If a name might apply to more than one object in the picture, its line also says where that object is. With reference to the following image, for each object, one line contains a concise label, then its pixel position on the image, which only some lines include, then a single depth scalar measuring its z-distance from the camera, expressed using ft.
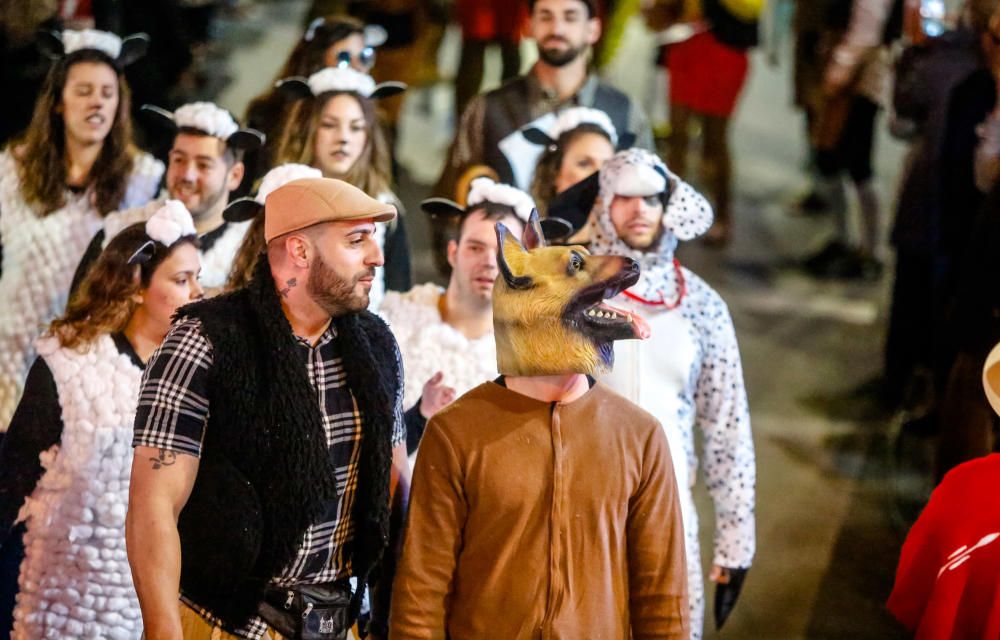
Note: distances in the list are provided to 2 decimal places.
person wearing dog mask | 19.03
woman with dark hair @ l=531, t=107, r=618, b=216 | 32.63
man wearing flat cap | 18.75
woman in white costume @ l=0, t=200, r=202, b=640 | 24.27
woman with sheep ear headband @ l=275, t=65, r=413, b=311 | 31.04
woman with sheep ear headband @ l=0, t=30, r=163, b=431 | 30.76
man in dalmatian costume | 25.20
